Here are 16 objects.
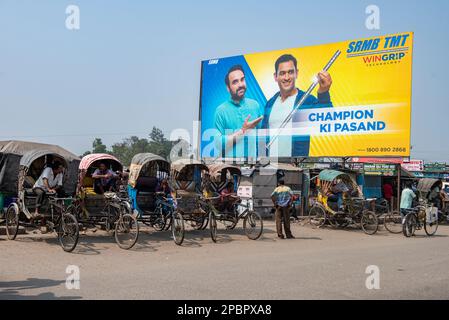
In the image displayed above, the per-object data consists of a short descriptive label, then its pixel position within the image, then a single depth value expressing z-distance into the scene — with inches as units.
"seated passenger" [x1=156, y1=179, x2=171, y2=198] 545.5
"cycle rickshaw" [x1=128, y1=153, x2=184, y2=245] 509.4
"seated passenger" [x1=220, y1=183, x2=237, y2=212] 557.9
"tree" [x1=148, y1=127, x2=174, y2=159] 3367.4
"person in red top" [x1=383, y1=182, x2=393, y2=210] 1031.0
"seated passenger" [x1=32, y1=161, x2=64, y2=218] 423.5
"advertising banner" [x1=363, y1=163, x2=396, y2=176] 1053.2
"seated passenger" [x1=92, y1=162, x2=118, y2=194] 483.5
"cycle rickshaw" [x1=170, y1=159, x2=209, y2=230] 525.7
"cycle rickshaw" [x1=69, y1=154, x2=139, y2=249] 425.4
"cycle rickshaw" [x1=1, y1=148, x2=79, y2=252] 398.6
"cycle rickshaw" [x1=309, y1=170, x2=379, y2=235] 670.5
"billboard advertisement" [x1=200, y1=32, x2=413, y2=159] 849.5
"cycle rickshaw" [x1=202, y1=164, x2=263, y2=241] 525.8
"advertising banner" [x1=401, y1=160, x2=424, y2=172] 1506.8
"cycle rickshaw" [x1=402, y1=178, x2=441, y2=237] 612.4
